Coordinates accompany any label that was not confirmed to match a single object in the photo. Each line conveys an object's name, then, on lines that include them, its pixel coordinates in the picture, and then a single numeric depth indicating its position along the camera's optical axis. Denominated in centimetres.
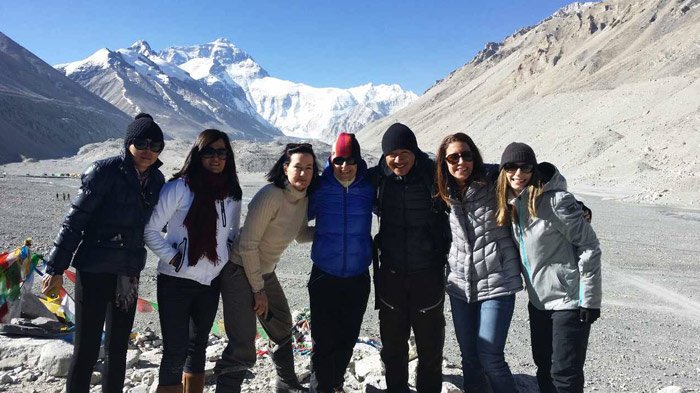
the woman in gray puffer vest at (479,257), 342
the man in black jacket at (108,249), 309
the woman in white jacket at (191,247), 324
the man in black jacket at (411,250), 350
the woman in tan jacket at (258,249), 341
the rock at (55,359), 434
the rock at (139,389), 400
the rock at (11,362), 445
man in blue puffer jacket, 356
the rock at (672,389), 434
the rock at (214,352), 477
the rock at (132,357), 462
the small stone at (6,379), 421
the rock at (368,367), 449
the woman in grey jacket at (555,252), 321
